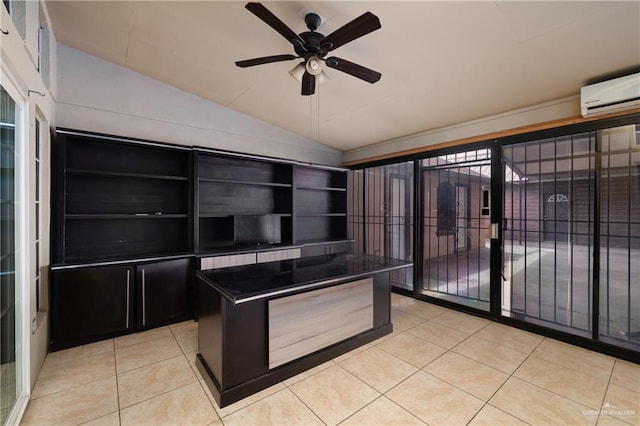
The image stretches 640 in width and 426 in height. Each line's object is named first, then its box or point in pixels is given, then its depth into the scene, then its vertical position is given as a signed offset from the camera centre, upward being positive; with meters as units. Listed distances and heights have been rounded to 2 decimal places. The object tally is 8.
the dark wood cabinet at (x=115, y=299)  2.59 -0.92
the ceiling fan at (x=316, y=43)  1.65 +1.18
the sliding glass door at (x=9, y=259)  1.71 -0.31
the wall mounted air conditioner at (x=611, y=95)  2.33 +1.05
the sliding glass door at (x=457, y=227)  3.62 -0.22
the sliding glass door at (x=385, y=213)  4.55 -0.01
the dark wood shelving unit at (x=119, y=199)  2.85 +0.16
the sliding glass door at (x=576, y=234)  2.62 -0.23
